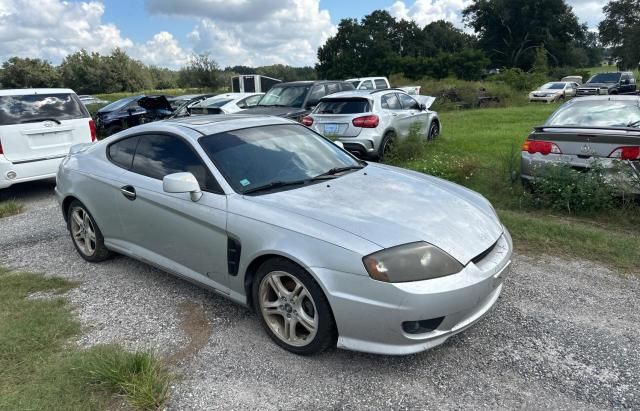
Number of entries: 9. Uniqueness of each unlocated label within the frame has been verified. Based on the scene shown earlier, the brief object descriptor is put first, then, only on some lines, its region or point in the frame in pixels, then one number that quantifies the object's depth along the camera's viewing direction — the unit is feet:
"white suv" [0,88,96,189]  23.79
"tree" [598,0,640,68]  172.04
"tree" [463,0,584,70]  219.82
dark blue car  47.93
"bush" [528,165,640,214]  18.24
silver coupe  8.91
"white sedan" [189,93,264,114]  43.14
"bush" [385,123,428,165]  30.63
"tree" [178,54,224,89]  124.06
